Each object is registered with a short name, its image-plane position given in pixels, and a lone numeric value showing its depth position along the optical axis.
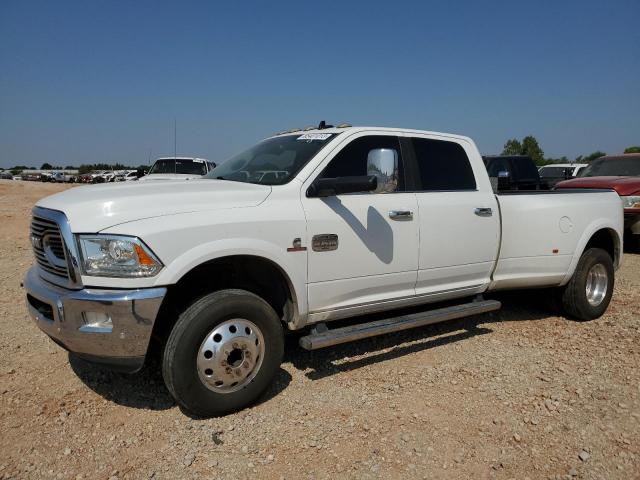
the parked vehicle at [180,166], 14.02
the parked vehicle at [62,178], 54.56
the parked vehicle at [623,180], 9.15
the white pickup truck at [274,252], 2.88
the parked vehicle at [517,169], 12.41
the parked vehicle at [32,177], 58.94
